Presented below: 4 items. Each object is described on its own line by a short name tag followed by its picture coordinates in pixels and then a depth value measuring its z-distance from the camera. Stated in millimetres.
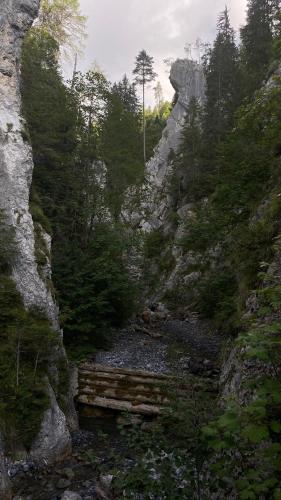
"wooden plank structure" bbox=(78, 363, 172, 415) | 12273
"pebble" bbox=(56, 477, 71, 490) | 8644
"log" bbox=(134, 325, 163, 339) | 19734
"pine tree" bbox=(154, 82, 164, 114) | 97825
